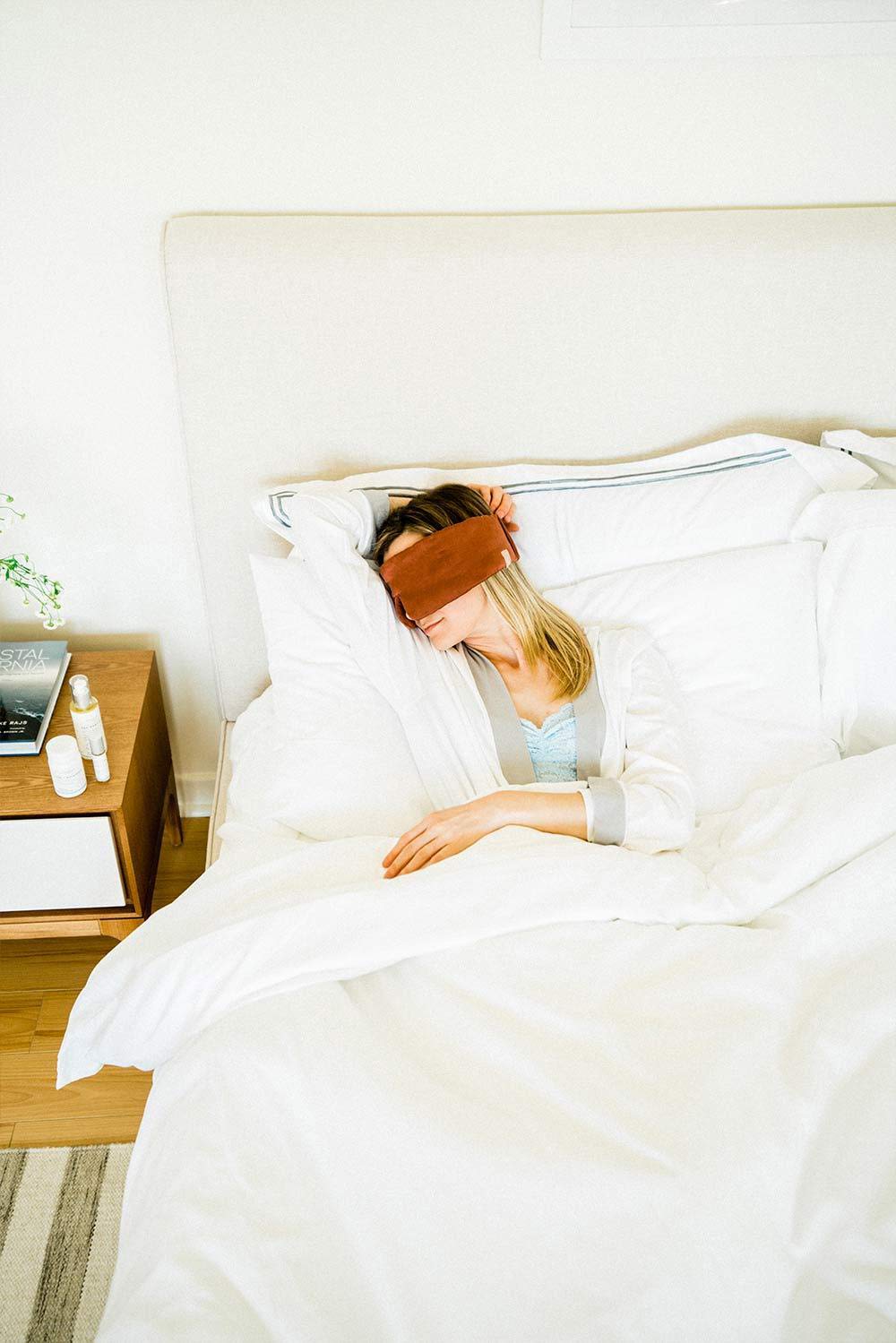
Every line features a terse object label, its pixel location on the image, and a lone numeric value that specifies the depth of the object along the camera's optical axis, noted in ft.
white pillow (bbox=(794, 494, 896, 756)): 4.74
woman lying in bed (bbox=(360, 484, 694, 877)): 4.24
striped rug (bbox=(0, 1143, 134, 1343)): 4.19
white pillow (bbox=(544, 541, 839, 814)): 4.70
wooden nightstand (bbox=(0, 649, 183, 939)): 4.81
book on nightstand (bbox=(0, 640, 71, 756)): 5.03
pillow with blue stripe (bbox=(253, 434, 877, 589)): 5.15
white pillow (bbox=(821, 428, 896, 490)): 5.12
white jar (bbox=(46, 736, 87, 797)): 4.68
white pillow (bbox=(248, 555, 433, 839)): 4.35
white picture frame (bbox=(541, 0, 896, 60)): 4.51
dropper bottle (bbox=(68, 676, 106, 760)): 4.71
